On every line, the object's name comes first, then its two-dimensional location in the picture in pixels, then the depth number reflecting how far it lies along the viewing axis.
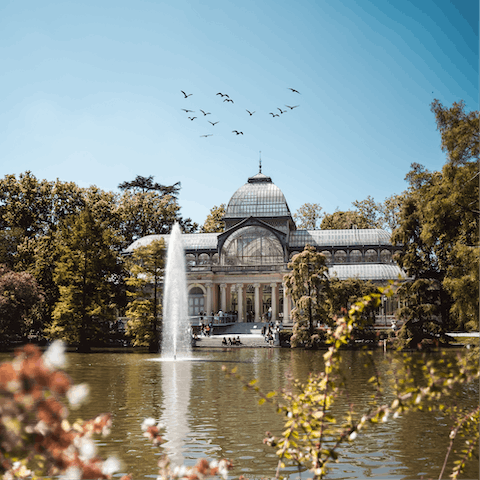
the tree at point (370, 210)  84.36
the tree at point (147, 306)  42.88
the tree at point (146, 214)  80.25
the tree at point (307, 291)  43.53
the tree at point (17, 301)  44.03
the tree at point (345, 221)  83.31
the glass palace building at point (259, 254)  66.12
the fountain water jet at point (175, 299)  43.52
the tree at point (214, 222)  86.31
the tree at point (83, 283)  43.88
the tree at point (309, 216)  89.25
